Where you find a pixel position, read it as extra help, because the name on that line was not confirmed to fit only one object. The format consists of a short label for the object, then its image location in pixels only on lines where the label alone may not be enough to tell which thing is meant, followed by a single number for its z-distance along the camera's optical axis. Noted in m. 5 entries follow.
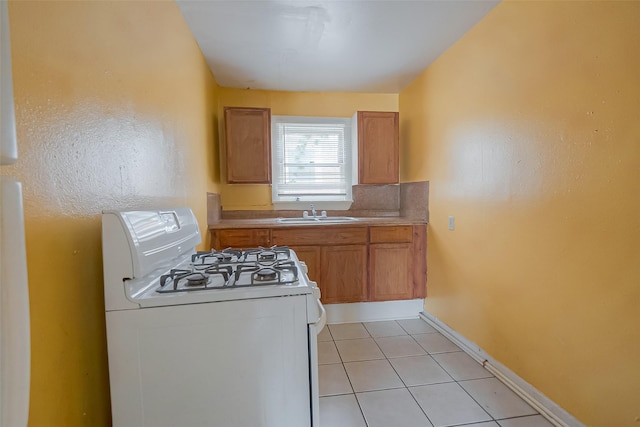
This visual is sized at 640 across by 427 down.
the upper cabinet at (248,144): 2.78
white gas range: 0.91
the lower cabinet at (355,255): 2.59
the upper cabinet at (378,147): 2.96
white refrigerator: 0.41
